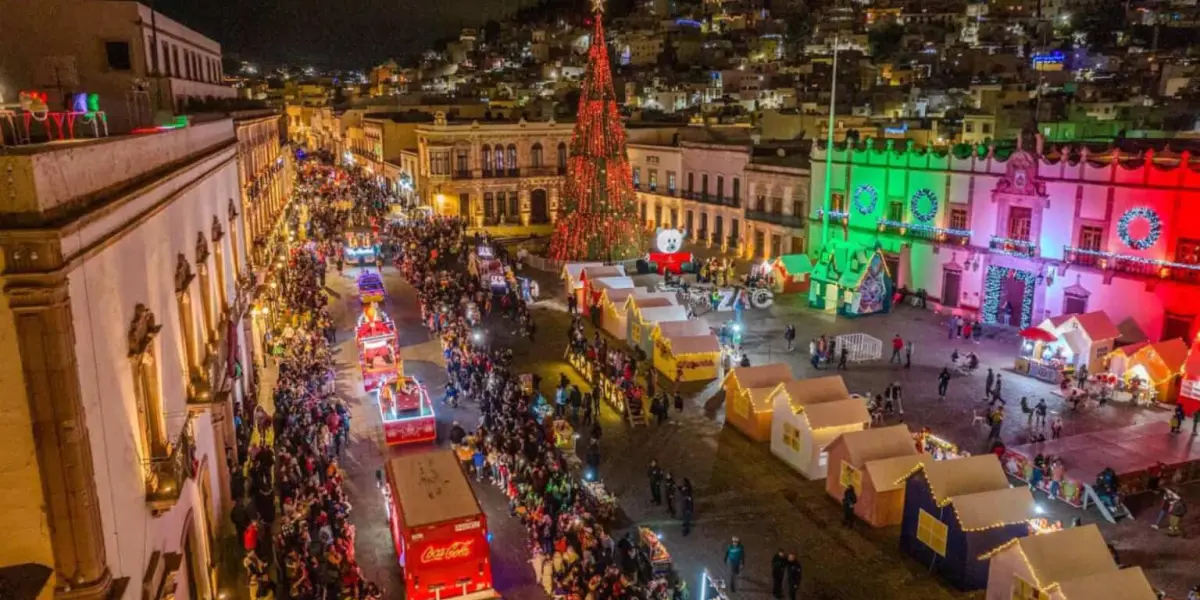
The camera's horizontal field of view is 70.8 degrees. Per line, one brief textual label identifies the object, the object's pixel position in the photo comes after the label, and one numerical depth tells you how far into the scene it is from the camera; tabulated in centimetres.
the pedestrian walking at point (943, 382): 2359
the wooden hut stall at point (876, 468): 1673
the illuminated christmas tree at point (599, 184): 3871
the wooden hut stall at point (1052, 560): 1266
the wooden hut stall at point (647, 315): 2728
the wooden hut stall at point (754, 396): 2081
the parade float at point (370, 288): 3063
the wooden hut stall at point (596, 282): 3200
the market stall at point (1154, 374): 2350
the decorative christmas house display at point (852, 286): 3284
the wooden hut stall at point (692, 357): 2523
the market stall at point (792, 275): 3738
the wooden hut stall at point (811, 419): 1883
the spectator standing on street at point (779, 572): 1459
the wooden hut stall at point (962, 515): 1466
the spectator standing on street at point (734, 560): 1493
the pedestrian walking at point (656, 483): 1797
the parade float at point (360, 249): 4309
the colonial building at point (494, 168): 5269
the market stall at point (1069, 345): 2538
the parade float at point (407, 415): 2031
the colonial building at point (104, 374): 689
